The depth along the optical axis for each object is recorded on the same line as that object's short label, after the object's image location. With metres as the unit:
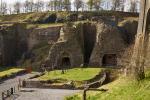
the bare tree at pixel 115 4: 107.41
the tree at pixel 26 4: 125.31
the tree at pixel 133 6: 108.14
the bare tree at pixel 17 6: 125.84
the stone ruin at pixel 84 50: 58.50
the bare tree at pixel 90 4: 100.69
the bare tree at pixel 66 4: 111.12
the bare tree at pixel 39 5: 123.65
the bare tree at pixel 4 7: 126.55
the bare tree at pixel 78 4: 111.81
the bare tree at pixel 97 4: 103.79
